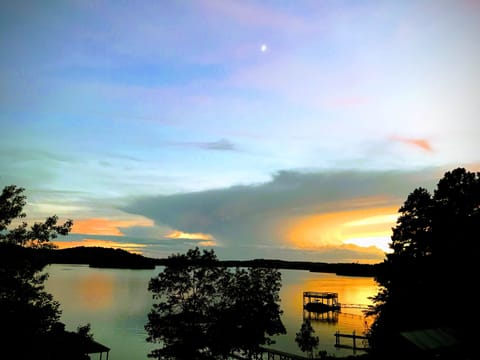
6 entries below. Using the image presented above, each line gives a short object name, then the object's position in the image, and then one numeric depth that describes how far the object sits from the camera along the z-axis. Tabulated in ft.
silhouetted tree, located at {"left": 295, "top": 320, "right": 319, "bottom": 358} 195.62
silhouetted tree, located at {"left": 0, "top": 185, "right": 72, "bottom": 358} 55.21
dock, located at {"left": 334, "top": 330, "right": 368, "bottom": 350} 210.01
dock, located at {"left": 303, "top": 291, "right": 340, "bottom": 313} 370.59
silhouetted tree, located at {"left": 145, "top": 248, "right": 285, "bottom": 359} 114.42
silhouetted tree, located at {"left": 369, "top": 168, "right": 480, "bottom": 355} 100.75
